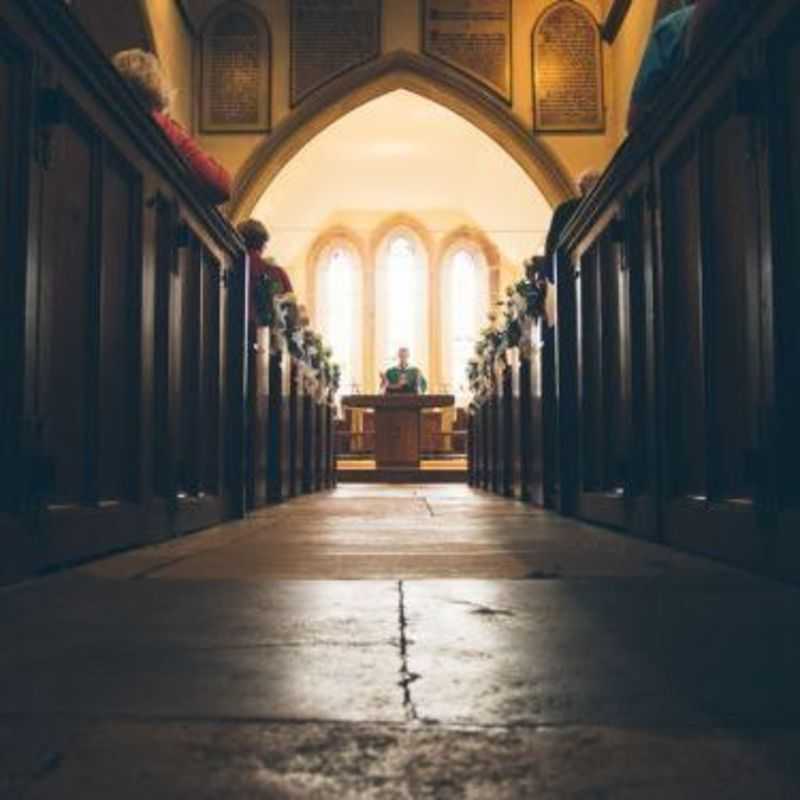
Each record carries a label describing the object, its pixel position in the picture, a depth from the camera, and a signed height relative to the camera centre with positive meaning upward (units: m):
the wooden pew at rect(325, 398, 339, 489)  9.68 +0.22
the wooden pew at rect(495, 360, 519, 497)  6.42 +0.22
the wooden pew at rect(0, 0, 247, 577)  2.01 +0.36
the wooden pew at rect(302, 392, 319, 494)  7.83 +0.19
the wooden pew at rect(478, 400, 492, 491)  8.40 +0.19
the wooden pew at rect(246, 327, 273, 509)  5.08 +0.25
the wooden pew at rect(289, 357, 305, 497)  6.89 +0.26
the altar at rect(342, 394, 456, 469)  12.77 +0.52
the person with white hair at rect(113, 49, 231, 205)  3.15 +1.03
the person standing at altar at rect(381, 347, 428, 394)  15.95 +1.33
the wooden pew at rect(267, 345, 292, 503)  6.09 +0.25
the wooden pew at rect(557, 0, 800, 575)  1.98 +0.35
